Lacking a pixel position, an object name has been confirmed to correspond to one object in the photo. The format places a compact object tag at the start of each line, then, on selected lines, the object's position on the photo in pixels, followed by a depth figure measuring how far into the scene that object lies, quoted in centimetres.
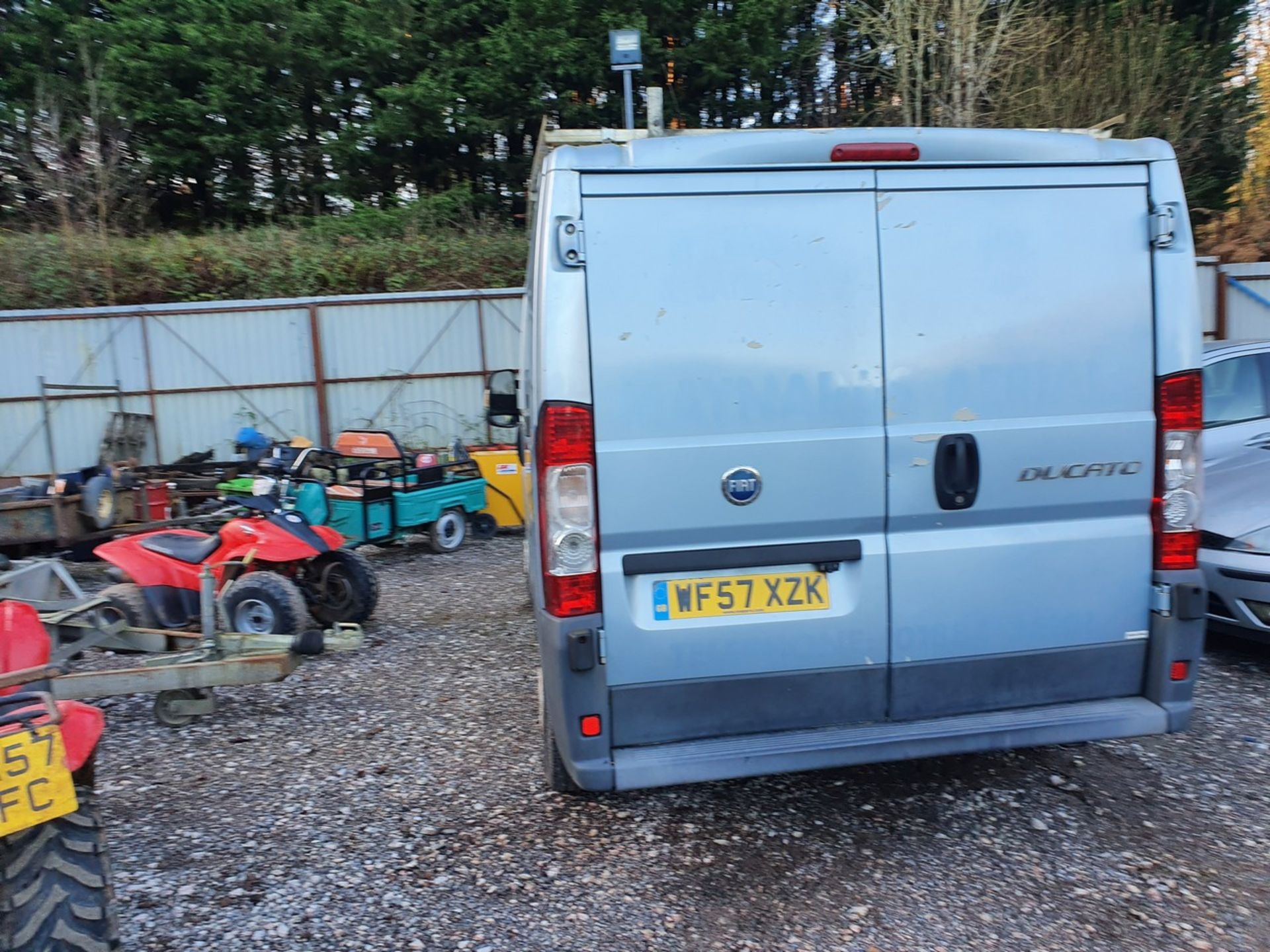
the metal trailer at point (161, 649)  397
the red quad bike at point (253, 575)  548
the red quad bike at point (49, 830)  221
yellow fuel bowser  1064
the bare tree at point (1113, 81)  1487
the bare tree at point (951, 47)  1434
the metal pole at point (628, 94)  786
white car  474
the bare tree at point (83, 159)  1842
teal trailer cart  880
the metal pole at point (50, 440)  1315
